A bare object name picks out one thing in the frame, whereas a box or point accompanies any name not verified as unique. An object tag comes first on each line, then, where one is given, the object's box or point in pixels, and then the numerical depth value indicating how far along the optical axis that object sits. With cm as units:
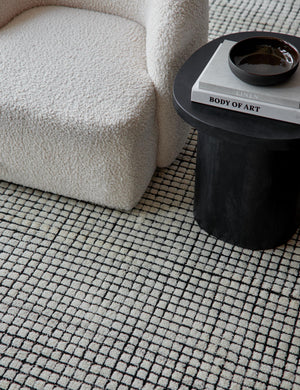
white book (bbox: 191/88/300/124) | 108
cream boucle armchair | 127
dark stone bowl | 110
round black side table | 108
